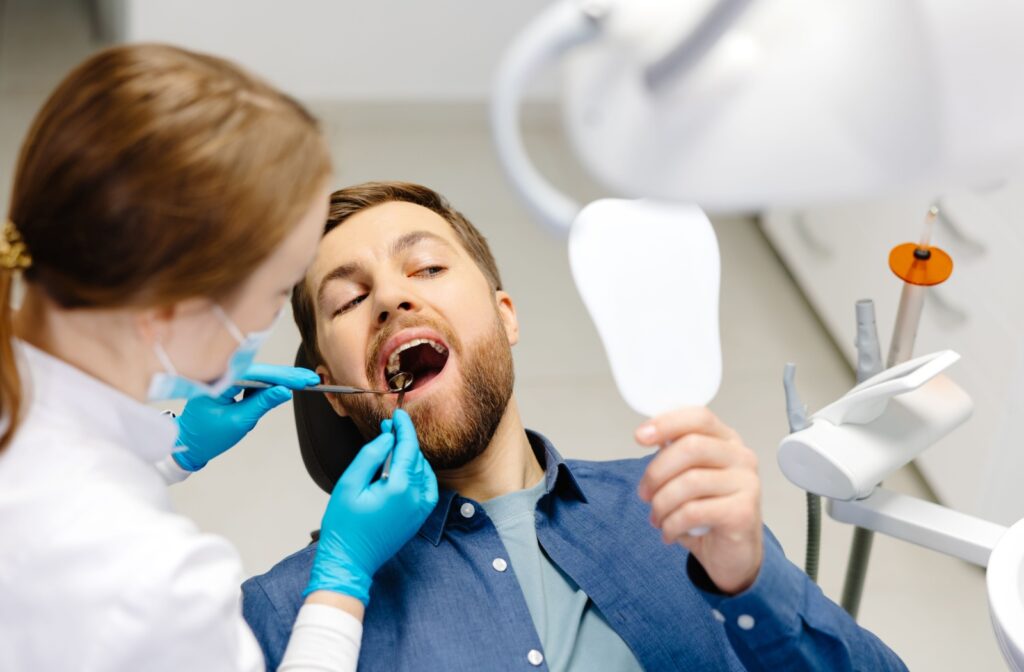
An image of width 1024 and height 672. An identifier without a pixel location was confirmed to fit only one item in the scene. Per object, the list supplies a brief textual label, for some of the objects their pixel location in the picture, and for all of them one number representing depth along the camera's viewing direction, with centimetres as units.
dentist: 97
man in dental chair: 127
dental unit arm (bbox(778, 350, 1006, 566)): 143
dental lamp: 66
